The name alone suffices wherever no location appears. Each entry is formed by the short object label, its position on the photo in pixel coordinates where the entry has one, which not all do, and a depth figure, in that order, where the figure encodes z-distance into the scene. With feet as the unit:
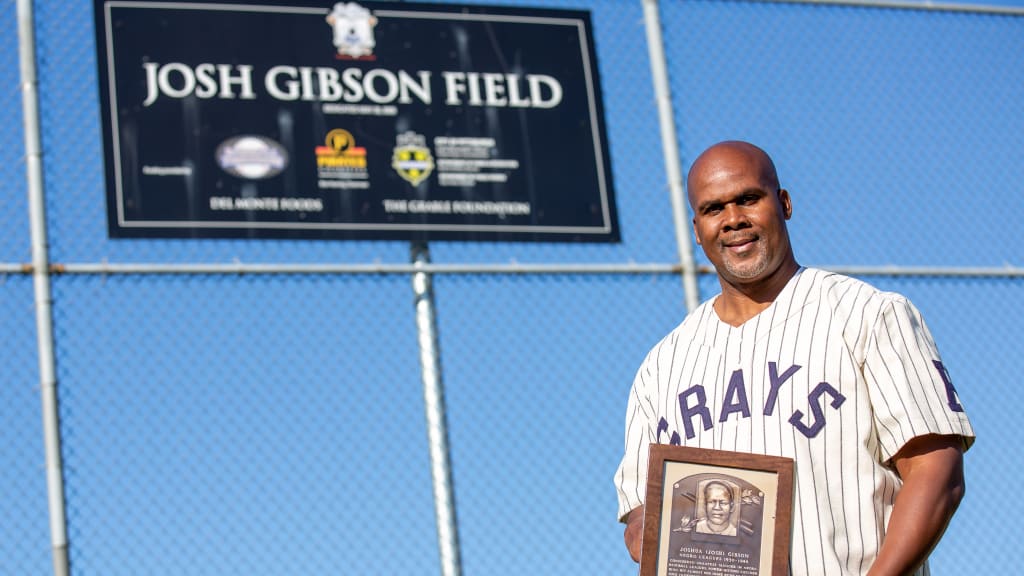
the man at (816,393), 6.96
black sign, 16.98
